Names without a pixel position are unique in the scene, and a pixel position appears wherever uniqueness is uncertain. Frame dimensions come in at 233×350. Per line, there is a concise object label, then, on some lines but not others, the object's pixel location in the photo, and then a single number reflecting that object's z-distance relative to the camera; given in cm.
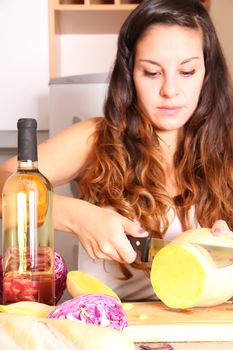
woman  125
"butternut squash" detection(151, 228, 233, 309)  85
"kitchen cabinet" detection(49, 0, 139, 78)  251
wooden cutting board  79
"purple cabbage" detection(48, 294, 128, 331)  66
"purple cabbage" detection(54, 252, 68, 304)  89
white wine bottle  81
